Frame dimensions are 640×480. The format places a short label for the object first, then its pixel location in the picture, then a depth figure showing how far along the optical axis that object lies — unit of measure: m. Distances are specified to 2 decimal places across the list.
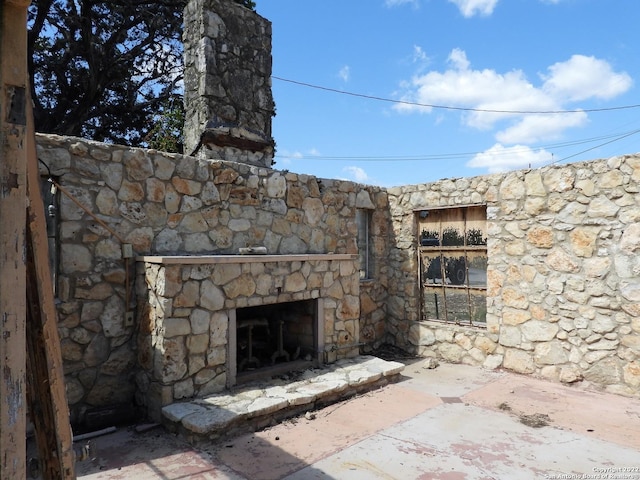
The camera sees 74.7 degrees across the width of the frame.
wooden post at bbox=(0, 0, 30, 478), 1.40
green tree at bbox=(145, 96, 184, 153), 7.95
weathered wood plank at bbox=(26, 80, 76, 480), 1.71
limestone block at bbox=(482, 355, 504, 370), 5.77
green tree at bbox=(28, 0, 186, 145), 10.27
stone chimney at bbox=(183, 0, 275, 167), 4.97
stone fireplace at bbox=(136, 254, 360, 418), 3.95
